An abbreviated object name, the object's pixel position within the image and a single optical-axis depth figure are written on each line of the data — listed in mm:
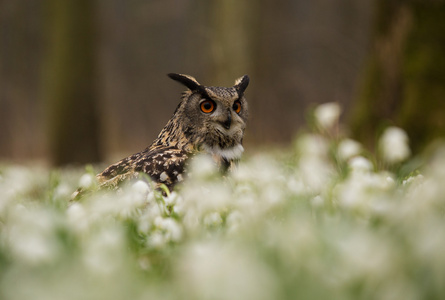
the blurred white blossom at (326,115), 6910
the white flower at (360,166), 5633
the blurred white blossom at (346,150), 6594
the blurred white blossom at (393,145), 6211
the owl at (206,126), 7613
